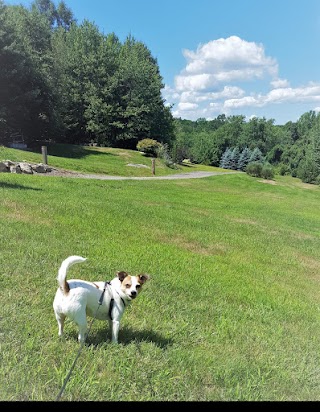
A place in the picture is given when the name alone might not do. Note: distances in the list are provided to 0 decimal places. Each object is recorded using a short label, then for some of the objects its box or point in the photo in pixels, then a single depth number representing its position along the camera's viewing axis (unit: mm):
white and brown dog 2559
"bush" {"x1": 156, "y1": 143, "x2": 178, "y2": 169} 31594
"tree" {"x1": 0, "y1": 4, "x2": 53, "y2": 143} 26625
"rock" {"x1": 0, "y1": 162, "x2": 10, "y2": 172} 14459
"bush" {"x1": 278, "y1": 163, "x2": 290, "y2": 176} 61312
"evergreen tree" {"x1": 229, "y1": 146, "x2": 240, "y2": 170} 58375
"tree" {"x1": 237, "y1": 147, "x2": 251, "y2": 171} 57594
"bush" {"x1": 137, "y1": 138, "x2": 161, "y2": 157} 31438
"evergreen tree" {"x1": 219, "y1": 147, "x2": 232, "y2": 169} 58653
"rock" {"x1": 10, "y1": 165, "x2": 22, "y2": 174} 14719
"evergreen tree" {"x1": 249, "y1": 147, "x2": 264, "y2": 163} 58084
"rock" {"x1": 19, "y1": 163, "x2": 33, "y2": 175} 15125
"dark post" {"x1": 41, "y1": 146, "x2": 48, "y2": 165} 18156
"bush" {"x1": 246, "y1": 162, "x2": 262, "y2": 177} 35375
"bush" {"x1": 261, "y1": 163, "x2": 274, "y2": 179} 35094
